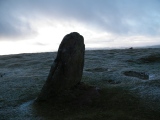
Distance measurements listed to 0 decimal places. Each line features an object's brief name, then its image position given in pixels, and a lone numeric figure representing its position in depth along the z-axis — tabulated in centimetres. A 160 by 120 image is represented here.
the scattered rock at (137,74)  1398
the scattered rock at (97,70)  1660
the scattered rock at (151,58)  2007
